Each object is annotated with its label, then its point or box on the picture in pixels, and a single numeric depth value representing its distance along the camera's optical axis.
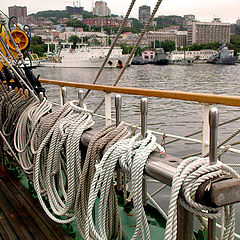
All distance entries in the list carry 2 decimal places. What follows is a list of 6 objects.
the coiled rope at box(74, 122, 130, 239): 1.25
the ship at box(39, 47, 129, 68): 50.72
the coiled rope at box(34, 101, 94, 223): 1.43
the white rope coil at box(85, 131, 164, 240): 0.99
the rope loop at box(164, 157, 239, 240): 0.82
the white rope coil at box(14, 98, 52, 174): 1.97
